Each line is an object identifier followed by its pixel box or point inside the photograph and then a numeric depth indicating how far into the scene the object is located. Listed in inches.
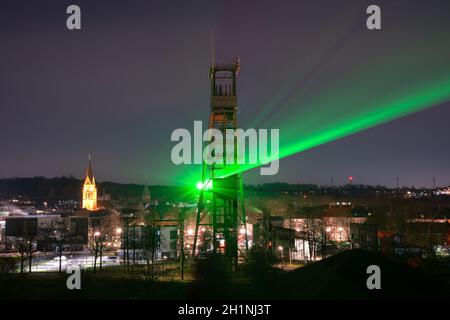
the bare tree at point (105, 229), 1939.0
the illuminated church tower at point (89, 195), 3715.6
